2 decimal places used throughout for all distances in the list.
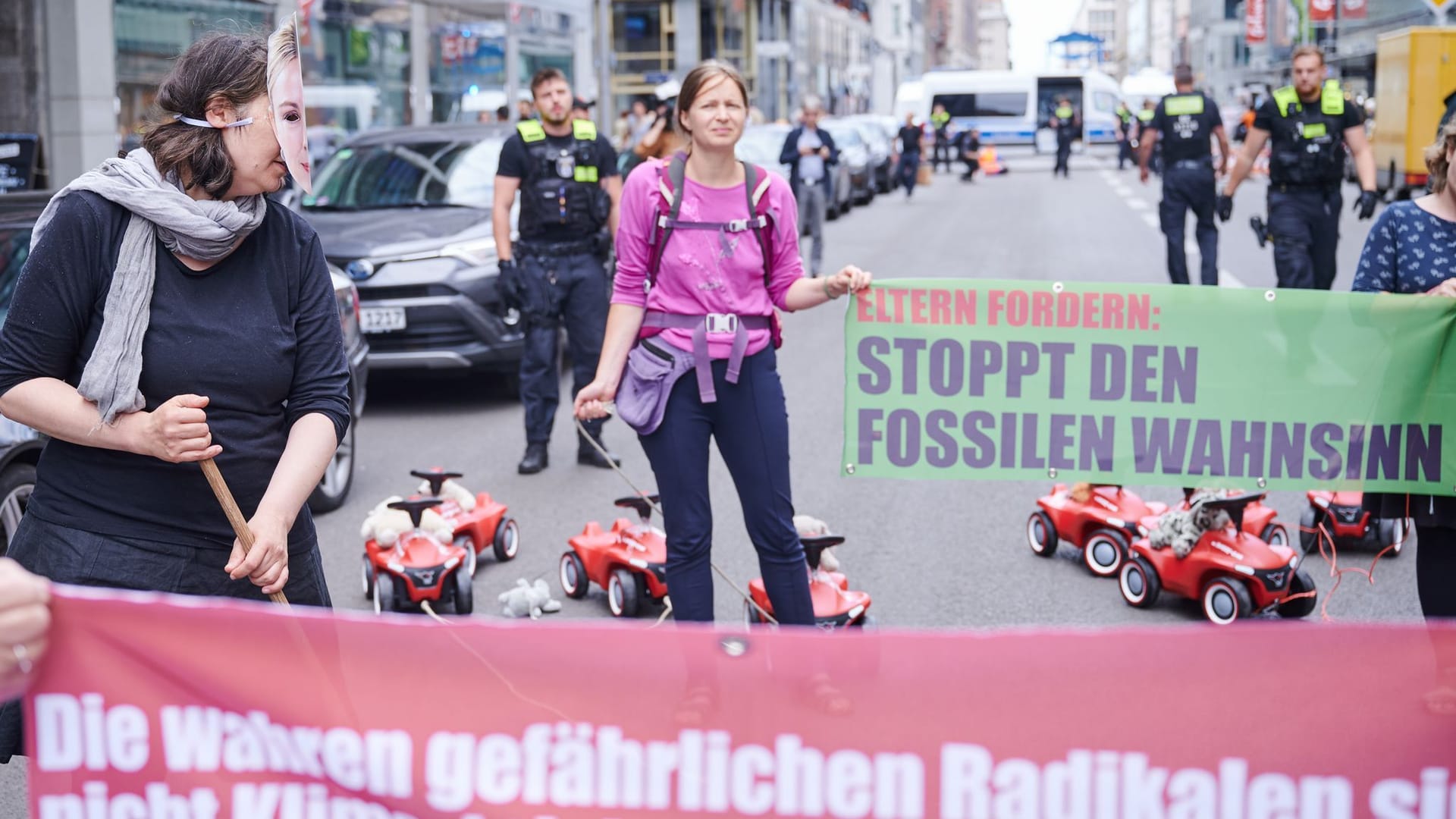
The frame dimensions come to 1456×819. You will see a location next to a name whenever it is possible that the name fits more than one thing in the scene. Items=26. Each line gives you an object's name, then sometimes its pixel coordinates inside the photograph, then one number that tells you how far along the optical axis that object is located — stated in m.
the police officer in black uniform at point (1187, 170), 13.43
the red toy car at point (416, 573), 5.84
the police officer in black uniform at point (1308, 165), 10.34
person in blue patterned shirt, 4.23
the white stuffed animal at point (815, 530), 5.60
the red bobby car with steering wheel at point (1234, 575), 5.63
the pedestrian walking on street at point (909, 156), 34.41
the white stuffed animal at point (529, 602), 6.05
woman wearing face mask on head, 2.83
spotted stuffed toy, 5.80
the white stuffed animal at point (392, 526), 5.99
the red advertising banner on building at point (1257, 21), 82.44
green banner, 5.09
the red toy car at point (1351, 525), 6.52
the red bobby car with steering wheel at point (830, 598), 5.24
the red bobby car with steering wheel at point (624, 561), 5.90
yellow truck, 27.20
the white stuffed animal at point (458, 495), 6.68
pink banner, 2.21
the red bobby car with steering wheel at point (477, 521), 6.51
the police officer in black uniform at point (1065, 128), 43.41
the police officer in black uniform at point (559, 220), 8.27
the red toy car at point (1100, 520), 6.34
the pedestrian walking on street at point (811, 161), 17.75
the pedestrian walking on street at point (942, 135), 51.88
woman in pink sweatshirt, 4.46
